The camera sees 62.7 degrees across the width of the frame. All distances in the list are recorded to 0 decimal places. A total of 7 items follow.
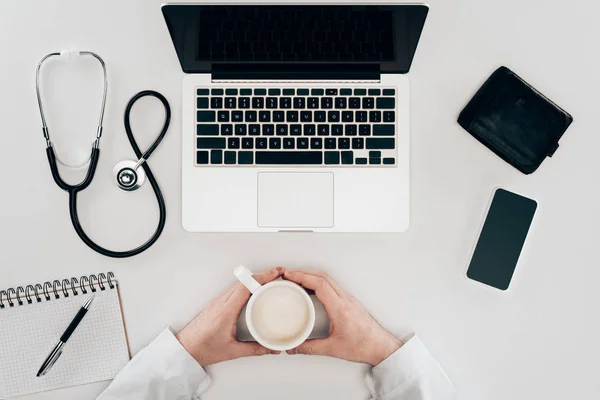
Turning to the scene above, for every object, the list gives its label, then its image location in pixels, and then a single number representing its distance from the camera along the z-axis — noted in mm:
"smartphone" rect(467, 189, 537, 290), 939
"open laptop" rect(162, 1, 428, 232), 917
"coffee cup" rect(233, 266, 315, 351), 829
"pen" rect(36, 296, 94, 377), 928
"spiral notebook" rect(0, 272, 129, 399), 938
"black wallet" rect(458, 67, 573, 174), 939
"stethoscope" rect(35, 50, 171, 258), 925
